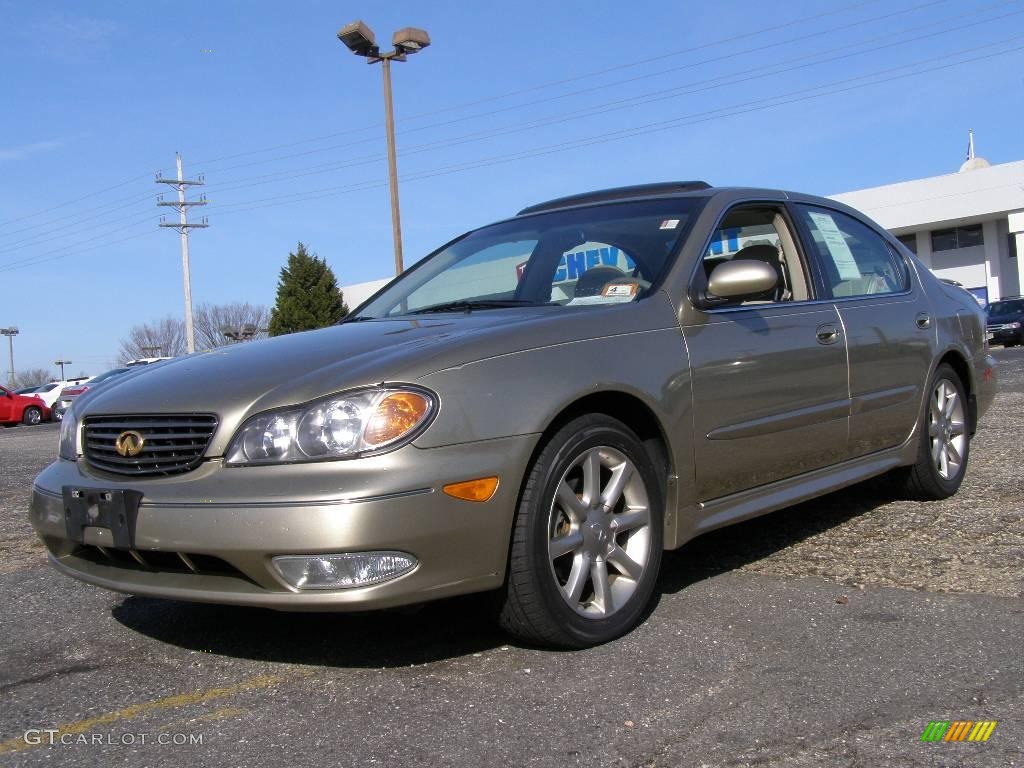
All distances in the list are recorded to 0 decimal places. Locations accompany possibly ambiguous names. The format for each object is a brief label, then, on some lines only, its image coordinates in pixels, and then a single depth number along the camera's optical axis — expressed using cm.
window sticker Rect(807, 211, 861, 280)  488
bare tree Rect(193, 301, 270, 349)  7869
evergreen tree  3259
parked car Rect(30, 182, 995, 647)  284
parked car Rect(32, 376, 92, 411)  3019
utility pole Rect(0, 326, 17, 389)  8938
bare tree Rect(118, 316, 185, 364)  8838
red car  2877
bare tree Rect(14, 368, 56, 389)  11204
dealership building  3956
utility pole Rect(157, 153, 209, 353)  4500
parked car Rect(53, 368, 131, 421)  2881
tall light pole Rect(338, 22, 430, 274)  1798
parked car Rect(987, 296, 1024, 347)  2839
